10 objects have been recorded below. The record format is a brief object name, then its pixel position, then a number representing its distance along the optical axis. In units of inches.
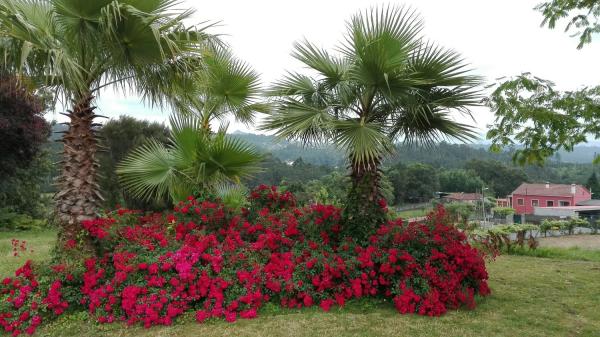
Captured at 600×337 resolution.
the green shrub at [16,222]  558.9
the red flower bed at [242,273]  177.8
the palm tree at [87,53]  179.5
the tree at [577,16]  184.5
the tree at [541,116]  193.6
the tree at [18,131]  475.2
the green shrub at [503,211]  1710.9
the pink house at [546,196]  2232.3
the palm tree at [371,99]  208.4
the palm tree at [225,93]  309.4
